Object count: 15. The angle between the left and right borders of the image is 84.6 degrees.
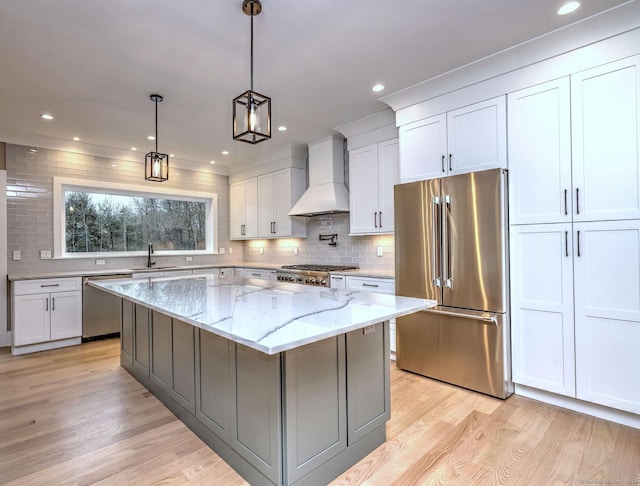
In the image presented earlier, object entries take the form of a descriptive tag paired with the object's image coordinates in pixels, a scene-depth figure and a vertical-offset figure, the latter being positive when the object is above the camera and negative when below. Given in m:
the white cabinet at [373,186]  3.84 +0.68
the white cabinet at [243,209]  5.82 +0.64
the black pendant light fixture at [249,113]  1.89 +0.74
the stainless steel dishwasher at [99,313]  4.39 -0.83
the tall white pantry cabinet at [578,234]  2.21 +0.06
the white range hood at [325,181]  4.46 +0.85
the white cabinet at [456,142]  2.78 +0.87
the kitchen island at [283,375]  1.59 -0.69
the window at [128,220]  4.83 +0.43
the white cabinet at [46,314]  3.96 -0.76
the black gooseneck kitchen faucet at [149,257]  5.39 -0.15
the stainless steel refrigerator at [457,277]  2.66 -0.27
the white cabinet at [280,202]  5.19 +0.67
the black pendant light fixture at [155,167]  2.96 +0.68
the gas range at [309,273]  4.11 -0.35
